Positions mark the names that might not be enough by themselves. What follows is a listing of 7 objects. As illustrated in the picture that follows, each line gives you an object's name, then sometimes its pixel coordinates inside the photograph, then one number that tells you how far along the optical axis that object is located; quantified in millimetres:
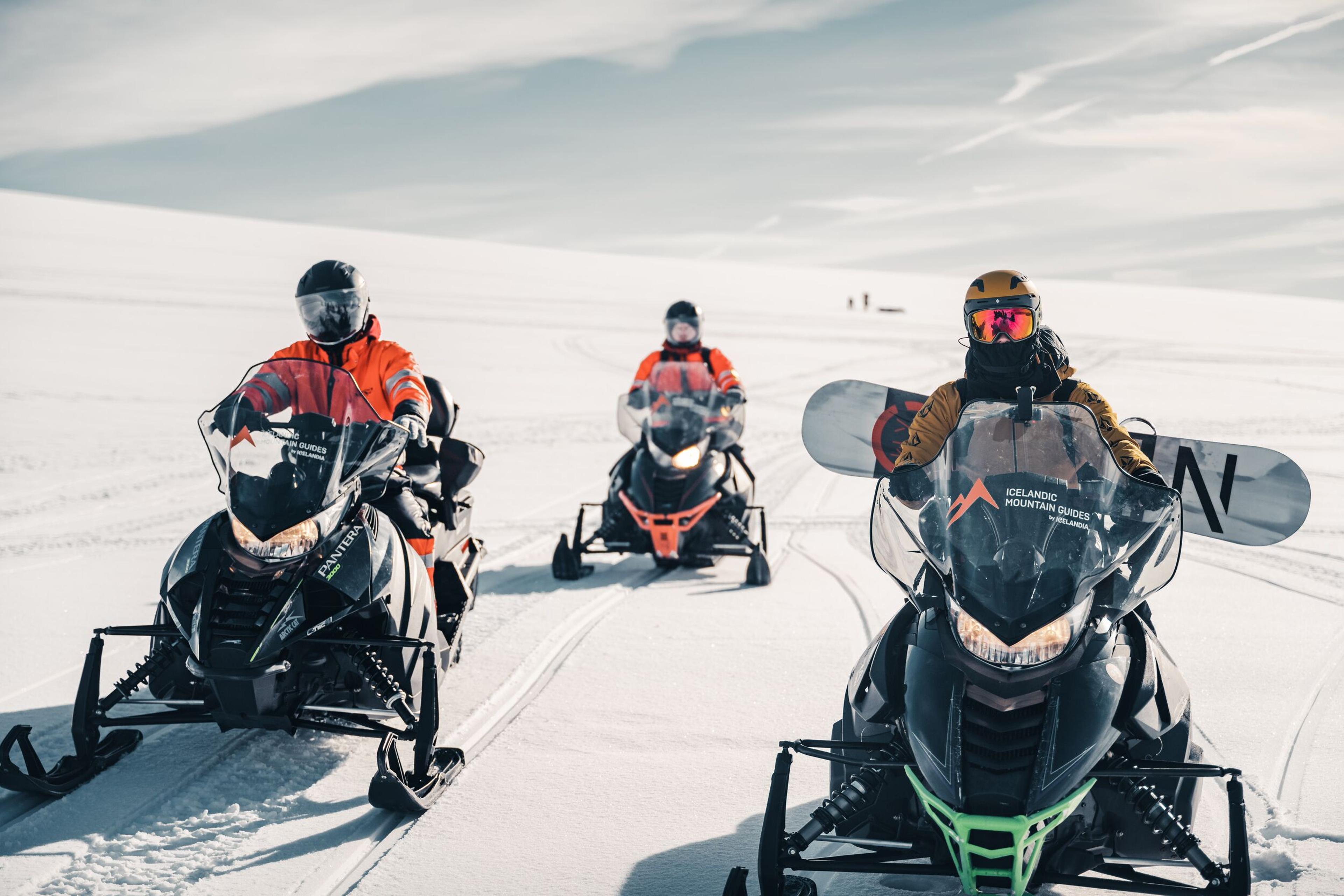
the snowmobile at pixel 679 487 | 8328
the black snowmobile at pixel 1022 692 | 2805
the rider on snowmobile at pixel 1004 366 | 3604
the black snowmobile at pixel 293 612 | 4008
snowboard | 3600
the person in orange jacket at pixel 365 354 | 5055
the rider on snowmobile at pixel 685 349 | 9320
